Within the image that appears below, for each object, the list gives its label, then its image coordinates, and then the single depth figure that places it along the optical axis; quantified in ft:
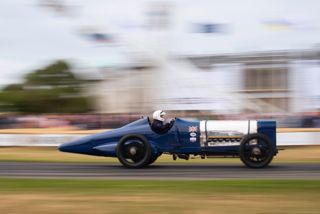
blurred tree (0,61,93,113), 240.77
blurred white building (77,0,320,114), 184.14
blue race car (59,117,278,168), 41.50
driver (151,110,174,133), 42.29
